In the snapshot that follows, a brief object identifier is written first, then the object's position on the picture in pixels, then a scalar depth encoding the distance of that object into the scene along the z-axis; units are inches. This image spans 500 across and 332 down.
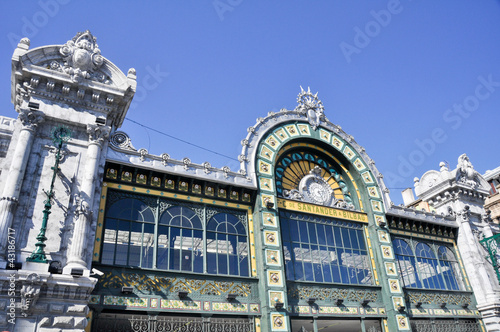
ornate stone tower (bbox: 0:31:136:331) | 516.9
